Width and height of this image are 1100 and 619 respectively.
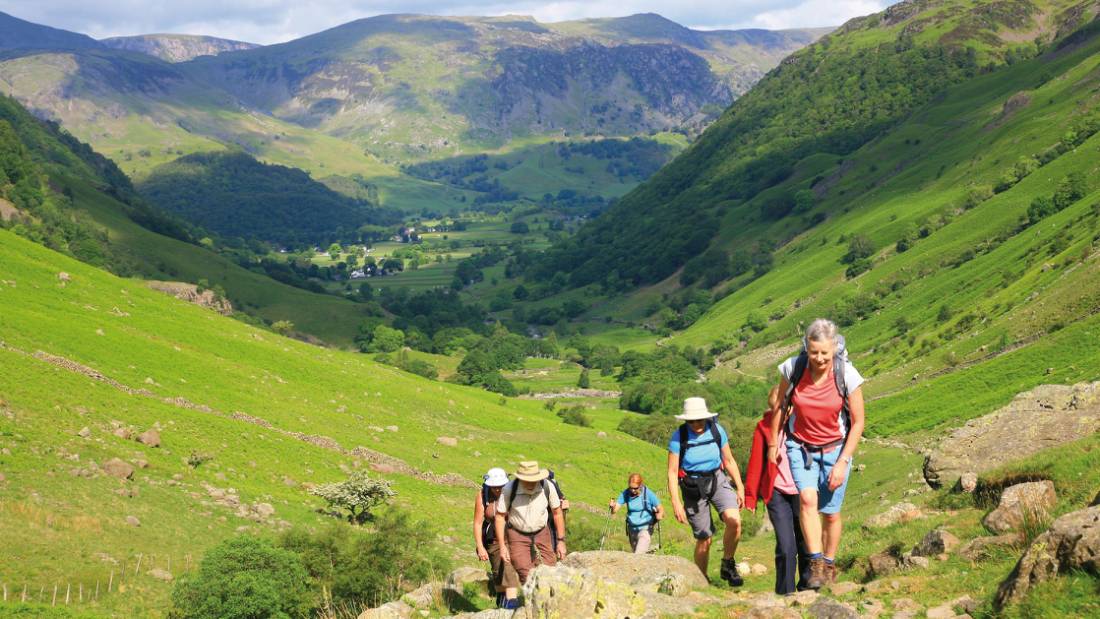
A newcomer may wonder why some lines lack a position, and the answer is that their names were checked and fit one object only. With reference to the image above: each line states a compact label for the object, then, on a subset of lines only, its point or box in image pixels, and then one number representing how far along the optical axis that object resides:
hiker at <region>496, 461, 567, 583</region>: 20.77
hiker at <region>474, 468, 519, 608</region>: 20.92
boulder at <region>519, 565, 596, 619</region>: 14.83
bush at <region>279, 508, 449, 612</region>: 36.81
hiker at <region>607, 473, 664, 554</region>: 23.95
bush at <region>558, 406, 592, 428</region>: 110.75
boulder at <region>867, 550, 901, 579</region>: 19.56
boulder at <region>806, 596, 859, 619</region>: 15.05
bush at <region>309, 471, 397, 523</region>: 52.31
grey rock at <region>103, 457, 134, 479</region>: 46.30
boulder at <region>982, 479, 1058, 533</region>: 18.77
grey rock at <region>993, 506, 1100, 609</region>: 13.20
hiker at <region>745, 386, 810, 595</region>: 17.31
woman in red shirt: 16.61
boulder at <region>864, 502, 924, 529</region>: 26.16
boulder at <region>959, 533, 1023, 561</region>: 17.71
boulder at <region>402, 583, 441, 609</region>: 23.88
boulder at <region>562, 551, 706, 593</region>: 18.67
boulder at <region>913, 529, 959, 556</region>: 19.20
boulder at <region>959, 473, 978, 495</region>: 25.16
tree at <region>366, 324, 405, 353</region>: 193.88
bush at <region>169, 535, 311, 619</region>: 32.06
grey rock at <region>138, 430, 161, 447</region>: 52.19
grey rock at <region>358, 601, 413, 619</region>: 22.53
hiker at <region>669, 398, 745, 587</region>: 19.34
